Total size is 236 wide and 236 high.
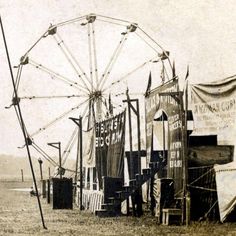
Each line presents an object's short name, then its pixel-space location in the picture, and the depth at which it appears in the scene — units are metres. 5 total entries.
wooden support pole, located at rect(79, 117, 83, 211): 26.09
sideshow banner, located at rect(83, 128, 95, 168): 25.42
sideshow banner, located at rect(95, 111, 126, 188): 21.73
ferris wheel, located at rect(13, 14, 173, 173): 27.70
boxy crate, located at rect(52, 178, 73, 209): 25.44
